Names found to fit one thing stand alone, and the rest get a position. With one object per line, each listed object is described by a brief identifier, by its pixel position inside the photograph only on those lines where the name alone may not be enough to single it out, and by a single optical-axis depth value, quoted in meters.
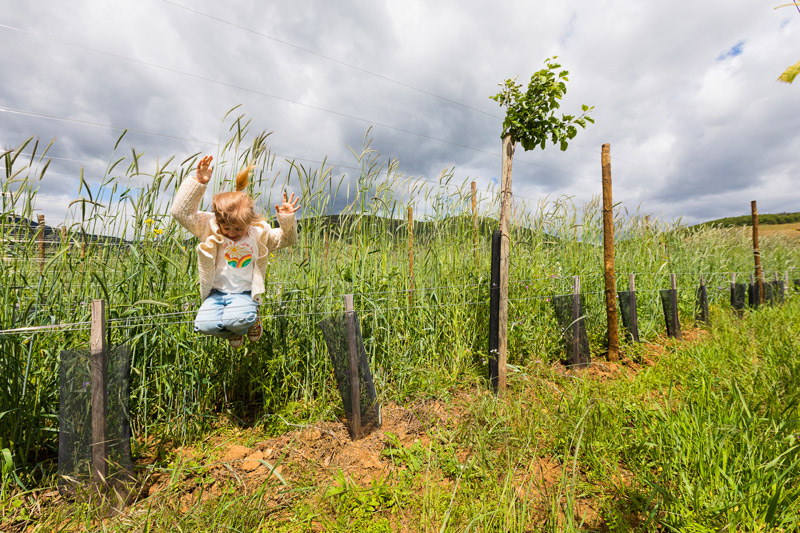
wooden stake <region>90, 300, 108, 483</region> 1.73
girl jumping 1.82
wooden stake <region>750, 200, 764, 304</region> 7.07
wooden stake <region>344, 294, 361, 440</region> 2.34
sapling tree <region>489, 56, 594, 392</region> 2.62
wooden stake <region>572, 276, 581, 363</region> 3.62
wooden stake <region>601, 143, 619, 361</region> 3.86
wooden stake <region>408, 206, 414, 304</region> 3.16
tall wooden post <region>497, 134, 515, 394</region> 2.82
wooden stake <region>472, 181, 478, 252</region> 3.79
